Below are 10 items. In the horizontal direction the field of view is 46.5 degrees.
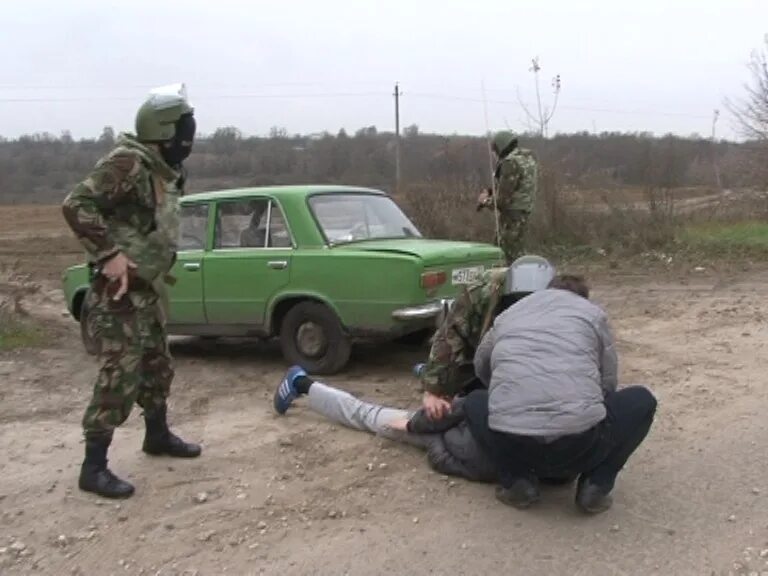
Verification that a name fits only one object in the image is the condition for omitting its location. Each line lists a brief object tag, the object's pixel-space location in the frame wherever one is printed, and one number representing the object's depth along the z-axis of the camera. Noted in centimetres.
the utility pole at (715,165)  1870
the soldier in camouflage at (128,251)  412
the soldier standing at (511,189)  937
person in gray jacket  371
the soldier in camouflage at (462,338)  450
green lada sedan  660
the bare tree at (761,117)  1936
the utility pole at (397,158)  1640
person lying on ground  443
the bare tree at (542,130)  1518
